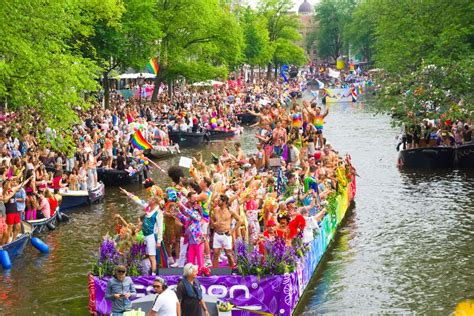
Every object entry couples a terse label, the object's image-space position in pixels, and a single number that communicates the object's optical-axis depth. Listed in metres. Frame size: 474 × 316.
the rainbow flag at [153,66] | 60.19
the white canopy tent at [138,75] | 65.91
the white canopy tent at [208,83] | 68.23
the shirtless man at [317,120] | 31.67
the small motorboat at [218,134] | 54.78
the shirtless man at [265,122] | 31.09
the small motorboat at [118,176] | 35.00
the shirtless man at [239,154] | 27.37
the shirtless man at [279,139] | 28.68
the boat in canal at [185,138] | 49.97
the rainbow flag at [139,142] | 39.25
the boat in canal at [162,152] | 44.69
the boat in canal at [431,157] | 37.88
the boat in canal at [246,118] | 66.91
